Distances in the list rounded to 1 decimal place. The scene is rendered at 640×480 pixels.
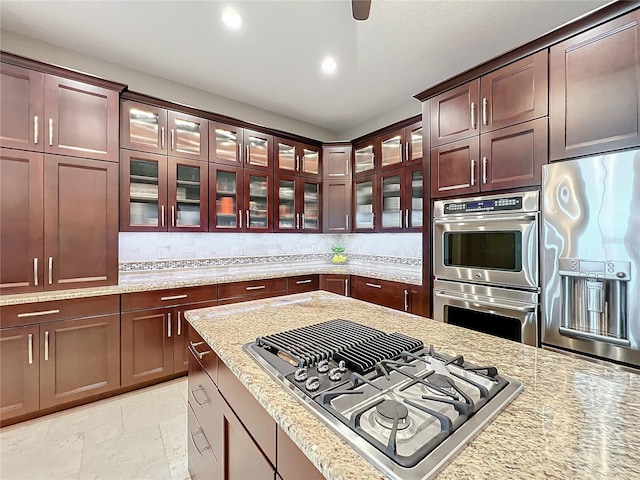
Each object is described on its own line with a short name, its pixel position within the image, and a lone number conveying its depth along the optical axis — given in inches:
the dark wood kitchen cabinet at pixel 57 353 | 78.7
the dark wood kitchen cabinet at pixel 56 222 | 81.7
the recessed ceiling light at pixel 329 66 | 105.1
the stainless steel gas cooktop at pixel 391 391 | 21.6
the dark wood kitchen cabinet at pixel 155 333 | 95.2
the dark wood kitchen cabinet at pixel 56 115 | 81.7
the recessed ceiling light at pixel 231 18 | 82.7
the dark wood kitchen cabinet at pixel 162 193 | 104.1
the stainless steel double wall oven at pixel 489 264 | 76.0
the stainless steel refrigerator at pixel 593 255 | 60.7
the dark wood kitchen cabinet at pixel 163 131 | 104.1
